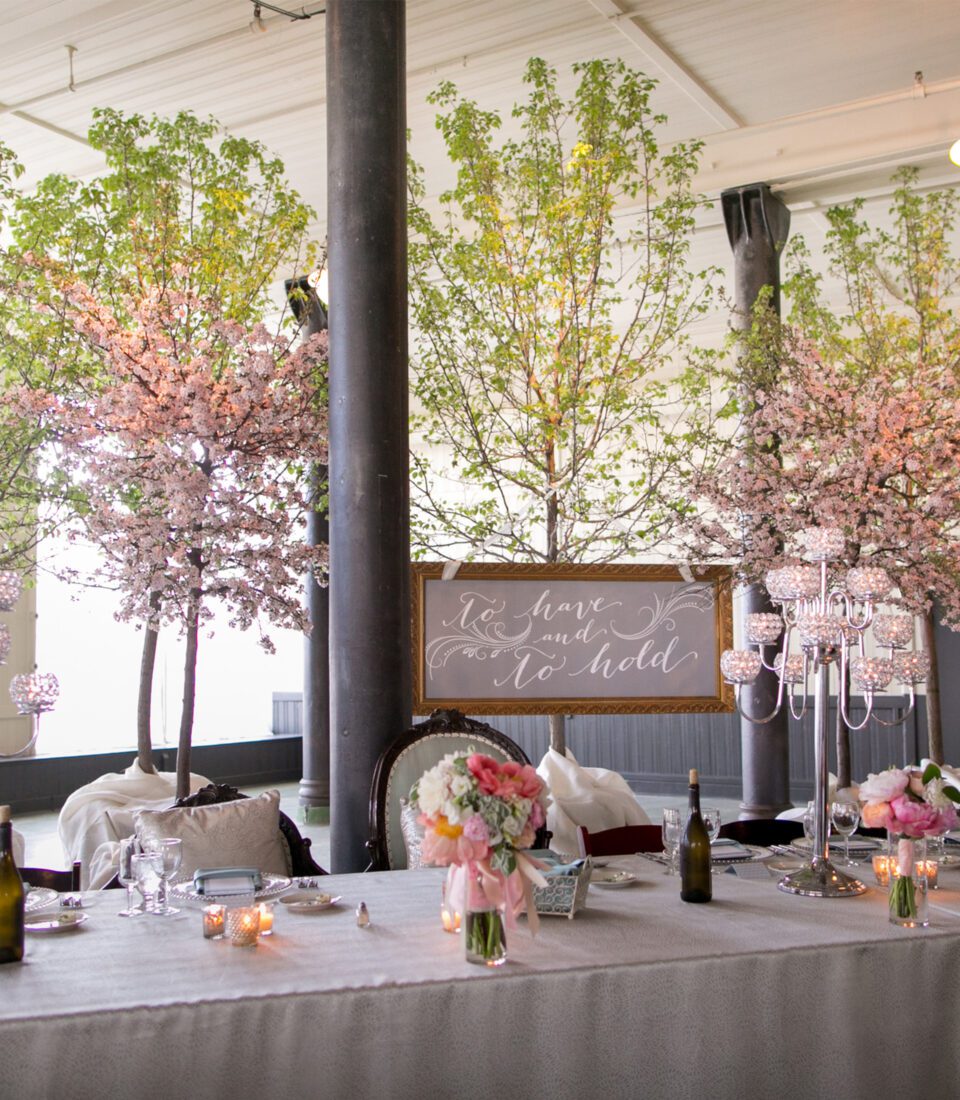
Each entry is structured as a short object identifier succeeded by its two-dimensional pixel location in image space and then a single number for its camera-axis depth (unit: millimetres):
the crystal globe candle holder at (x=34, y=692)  3564
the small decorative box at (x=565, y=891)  2943
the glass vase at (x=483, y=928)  2545
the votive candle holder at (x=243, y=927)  2711
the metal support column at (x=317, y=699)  10305
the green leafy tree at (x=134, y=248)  6328
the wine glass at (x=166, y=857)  2930
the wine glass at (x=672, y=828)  3258
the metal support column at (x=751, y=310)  8469
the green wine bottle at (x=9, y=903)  2590
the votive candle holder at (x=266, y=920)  2781
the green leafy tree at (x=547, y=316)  6730
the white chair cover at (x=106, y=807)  5918
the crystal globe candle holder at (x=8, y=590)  3646
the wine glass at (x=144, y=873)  2939
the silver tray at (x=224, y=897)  3105
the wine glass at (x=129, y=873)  2975
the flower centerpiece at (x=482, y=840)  2543
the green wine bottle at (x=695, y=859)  3104
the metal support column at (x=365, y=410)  4828
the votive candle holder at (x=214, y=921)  2789
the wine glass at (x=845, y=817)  3463
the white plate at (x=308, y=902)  3043
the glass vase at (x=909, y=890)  2867
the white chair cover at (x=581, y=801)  6016
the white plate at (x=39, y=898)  3094
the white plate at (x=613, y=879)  3307
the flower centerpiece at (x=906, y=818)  2879
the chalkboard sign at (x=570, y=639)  5520
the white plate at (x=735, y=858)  3658
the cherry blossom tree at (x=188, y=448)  6164
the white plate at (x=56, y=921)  2830
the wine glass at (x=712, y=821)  3191
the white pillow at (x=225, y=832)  3795
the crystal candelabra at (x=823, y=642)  3312
